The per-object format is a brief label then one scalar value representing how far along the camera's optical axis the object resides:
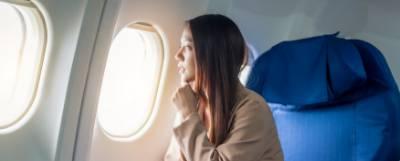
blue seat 1.82
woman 1.59
